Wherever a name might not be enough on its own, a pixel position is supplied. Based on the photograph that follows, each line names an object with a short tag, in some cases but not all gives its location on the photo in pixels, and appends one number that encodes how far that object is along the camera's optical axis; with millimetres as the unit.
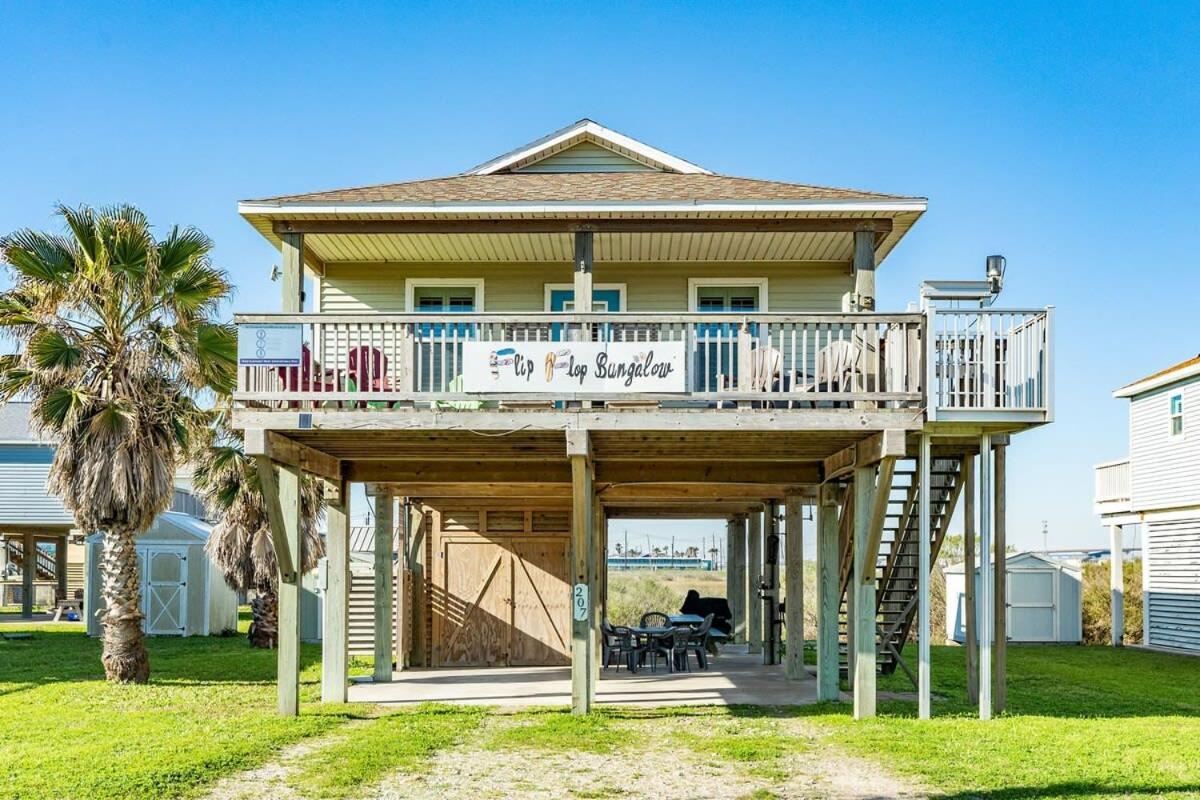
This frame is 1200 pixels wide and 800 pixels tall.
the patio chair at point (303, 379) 12453
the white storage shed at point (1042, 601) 27578
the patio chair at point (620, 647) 18488
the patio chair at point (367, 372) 12375
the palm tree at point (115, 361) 16547
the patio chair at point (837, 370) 12250
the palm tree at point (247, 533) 23578
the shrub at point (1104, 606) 27766
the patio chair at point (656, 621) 20436
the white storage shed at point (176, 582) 28594
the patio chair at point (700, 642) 18547
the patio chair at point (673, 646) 18344
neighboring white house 24688
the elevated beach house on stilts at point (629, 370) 12359
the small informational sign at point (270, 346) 12273
